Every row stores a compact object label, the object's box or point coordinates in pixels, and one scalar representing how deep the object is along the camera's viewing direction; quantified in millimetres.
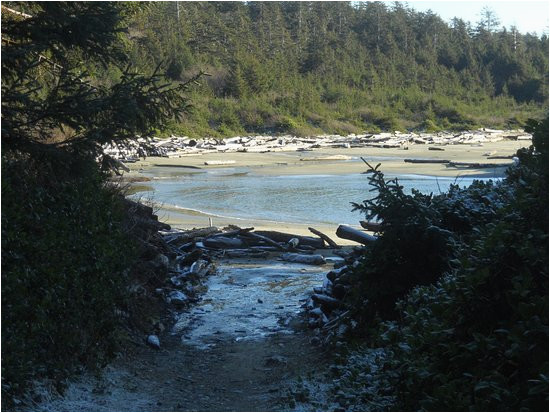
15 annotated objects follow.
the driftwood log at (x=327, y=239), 17594
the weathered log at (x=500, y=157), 41969
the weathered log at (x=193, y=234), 16016
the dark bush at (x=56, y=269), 5902
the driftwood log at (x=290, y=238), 17328
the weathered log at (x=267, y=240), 16672
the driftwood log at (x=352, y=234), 13698
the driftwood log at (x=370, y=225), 15594
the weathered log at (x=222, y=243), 16500
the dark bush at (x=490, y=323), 4715
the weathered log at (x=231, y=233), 17084
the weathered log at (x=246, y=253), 16156
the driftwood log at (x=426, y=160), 42294
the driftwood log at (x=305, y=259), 15516
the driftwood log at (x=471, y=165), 37406
